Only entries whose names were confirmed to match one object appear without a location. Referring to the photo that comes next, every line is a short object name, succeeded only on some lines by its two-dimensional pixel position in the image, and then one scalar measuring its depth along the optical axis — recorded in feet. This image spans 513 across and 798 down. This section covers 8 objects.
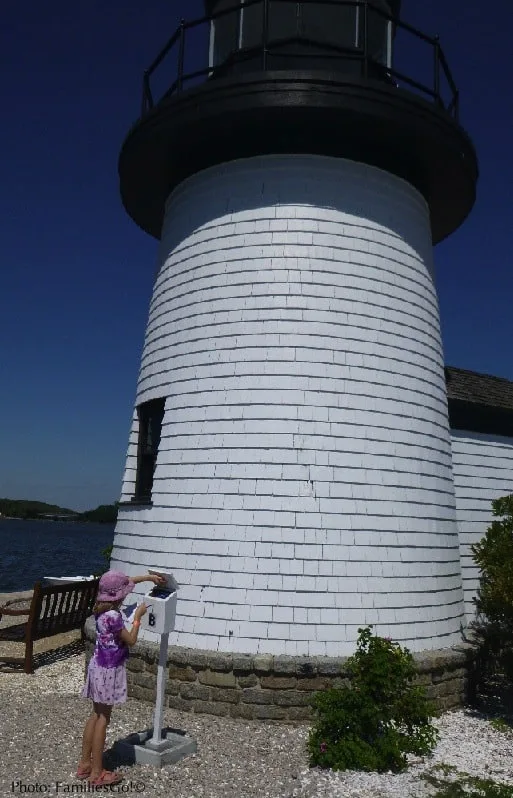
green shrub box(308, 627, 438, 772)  18.35
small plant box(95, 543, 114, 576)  41.96
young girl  16.37
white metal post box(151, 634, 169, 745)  18.30
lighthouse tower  23.53
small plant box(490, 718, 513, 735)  22.04
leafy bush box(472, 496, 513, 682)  23.66
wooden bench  29.37
